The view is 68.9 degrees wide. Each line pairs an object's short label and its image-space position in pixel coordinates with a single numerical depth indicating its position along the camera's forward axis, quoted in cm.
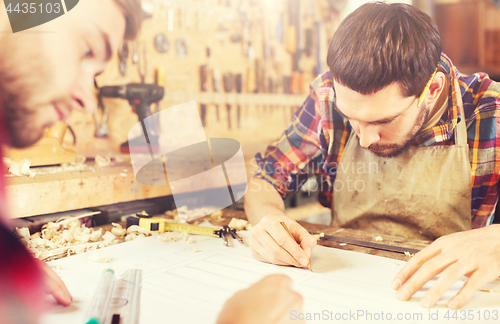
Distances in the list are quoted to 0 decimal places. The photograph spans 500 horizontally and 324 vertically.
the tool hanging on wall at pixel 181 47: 185
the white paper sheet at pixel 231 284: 53
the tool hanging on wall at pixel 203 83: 196
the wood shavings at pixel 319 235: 94
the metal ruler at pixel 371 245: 83
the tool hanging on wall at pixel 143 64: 171
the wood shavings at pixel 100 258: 75
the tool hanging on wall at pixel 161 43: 175
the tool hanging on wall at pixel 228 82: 208
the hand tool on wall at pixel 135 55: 167
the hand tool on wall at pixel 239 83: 214
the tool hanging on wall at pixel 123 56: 161
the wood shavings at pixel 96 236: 90
